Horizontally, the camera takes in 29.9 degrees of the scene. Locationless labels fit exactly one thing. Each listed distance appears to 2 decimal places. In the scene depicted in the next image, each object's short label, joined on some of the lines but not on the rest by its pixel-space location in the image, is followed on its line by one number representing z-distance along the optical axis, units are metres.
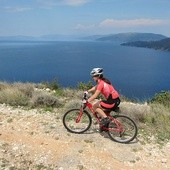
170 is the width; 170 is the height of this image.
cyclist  7.71
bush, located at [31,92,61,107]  10.72
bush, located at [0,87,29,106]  10.86
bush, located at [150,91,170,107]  13.33
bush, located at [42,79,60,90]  15.18
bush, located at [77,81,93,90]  15.78
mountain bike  7.87
